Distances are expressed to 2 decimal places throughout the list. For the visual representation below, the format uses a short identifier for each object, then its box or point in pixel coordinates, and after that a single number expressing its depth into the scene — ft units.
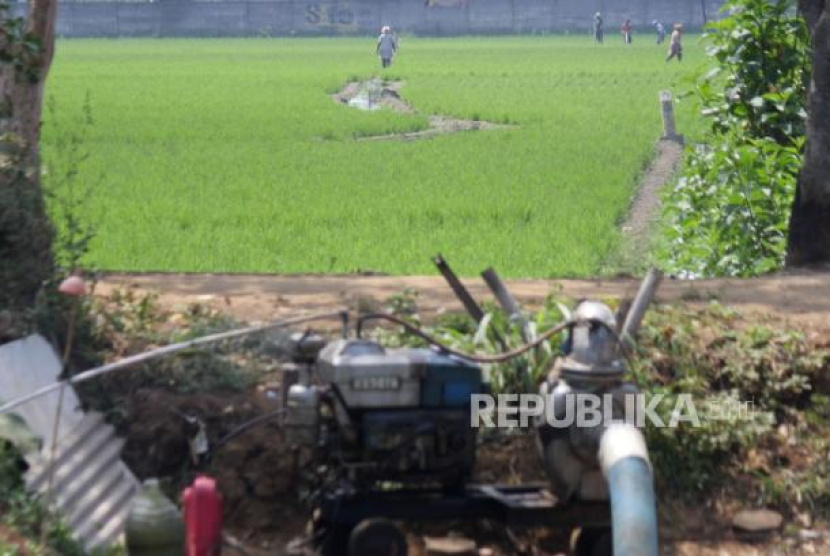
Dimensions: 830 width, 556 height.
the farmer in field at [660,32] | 328.49
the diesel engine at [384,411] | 32.81
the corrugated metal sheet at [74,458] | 33.83
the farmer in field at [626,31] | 330.77
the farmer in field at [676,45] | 239.13
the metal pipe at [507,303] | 38.88
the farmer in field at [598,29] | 334.44
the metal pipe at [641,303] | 38.17
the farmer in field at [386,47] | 237.25
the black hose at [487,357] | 34.06
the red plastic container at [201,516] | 30.14
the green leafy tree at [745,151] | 65.16
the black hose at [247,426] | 33.12
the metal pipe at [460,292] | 37.19
